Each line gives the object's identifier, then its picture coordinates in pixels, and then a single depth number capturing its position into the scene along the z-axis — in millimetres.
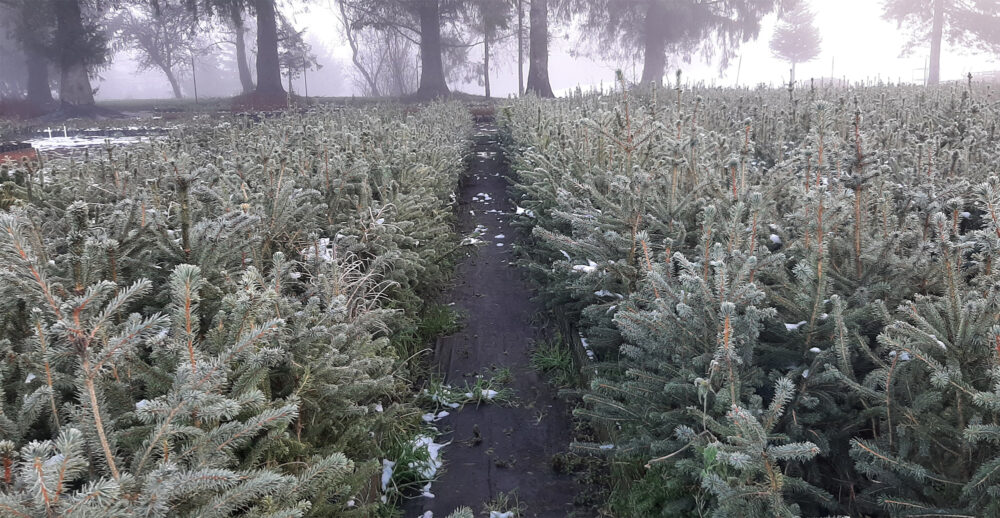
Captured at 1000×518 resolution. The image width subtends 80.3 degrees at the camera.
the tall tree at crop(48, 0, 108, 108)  27750
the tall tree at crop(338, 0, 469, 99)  30547
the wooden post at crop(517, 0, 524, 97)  31969
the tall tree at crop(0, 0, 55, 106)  27156
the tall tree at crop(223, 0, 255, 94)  41438
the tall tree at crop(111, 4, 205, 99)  46950
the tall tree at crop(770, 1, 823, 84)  47156
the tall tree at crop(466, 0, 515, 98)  30391
